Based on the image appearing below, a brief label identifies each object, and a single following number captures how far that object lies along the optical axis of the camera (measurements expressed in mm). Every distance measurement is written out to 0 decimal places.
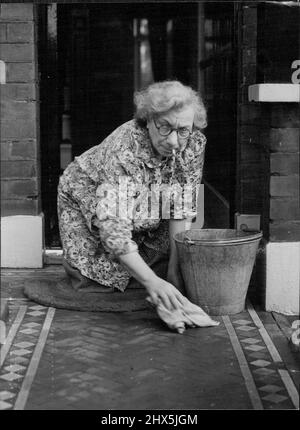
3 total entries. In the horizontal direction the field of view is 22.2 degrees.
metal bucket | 4504
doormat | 4789
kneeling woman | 4398
